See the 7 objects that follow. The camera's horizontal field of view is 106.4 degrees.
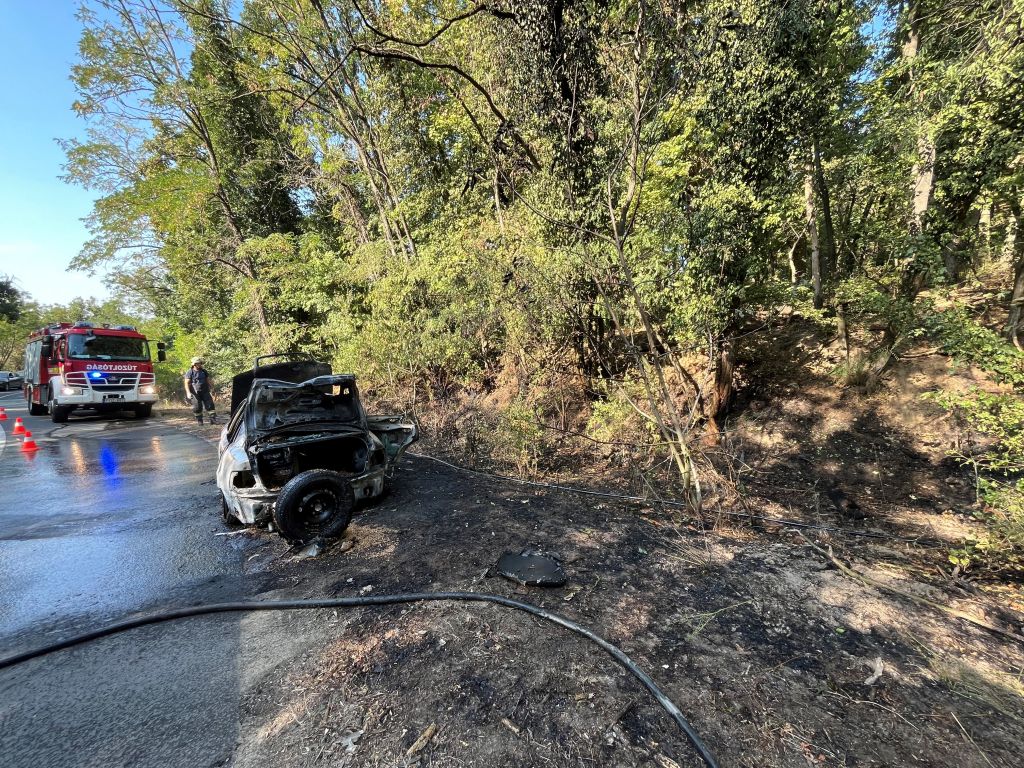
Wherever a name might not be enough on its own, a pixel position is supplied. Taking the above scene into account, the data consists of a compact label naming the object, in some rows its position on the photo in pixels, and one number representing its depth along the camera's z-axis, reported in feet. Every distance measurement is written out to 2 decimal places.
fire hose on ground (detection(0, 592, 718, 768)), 7.52
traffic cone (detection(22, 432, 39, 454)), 26.05
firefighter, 33.45
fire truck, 35.94
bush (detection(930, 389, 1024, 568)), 8.85
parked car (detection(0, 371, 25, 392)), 83.21
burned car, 11.93
